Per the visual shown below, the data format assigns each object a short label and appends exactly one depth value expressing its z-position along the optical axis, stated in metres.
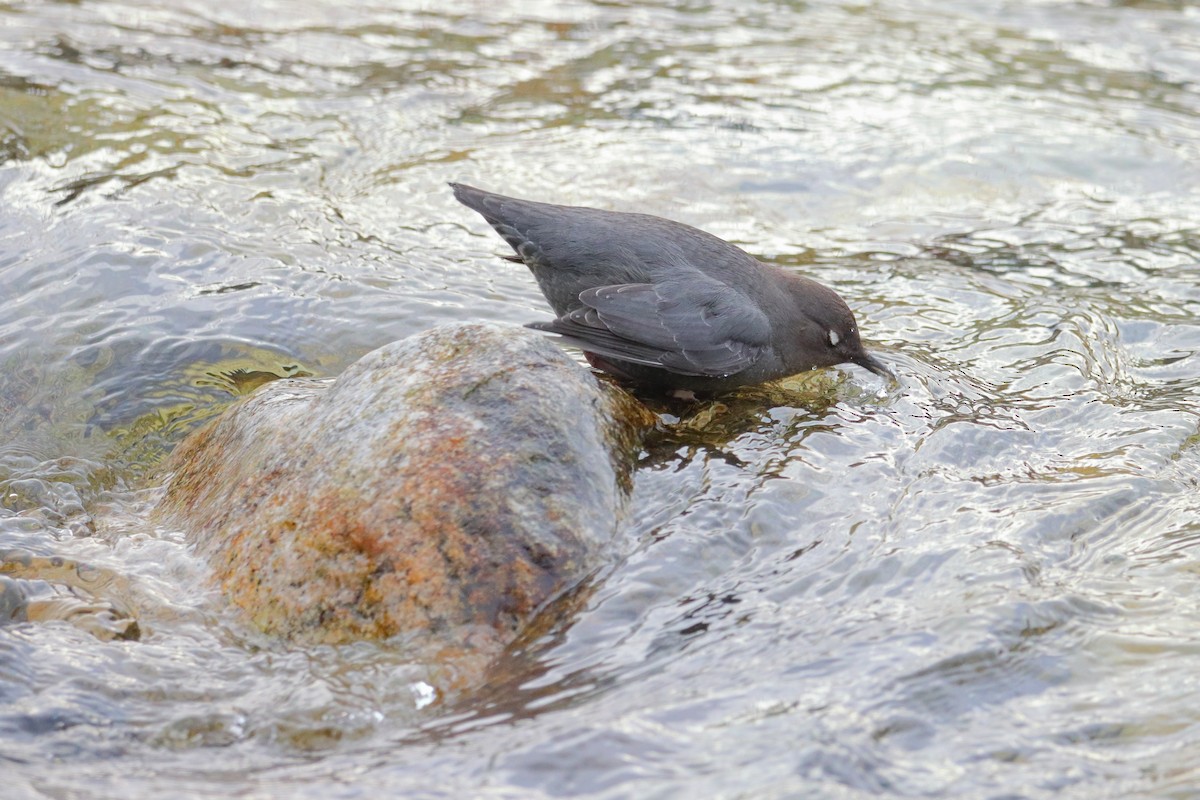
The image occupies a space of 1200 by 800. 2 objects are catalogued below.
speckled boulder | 6.82
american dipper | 9.50
